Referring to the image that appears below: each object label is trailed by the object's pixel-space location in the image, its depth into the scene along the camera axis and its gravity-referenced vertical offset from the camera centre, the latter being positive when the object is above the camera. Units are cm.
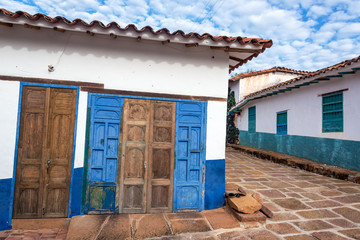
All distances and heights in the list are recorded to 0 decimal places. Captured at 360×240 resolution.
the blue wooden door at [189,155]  417 -50
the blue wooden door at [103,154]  392 -50
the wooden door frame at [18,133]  365 -16
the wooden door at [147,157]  401 -55
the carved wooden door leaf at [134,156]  400 -53
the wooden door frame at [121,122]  388 +16
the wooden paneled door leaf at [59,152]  379 -48
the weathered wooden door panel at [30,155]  371 -54
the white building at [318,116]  685 +78
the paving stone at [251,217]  373 -152
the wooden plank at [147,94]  395 +68
